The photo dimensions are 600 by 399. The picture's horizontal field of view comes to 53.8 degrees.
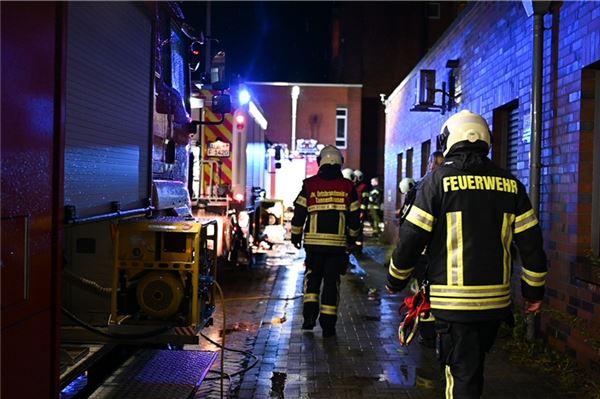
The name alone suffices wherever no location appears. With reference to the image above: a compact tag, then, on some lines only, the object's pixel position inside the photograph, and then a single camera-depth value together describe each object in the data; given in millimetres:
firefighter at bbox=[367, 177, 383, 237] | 17688
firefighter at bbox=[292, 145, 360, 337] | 6180
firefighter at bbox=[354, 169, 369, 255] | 12833
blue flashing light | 9680
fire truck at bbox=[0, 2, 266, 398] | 1998
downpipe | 5572
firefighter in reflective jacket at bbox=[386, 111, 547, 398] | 3287
